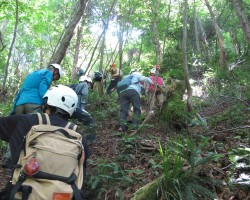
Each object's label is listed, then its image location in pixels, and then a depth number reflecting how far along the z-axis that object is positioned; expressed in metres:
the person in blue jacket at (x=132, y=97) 5.81
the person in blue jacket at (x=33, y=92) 3.79
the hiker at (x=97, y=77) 7.41
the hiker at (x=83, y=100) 4.91
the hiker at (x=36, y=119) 2.06
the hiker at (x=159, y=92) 6.16
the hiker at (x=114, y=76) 9.16
